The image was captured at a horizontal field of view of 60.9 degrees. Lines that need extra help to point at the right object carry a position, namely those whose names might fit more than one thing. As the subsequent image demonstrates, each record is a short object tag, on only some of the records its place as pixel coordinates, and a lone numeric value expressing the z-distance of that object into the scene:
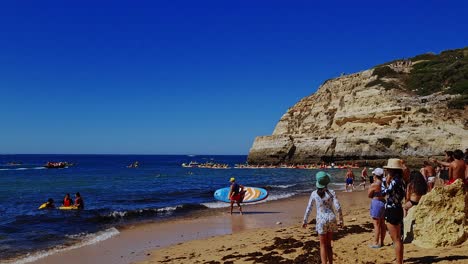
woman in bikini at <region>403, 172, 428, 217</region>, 6.84
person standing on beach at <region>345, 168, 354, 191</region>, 24.89
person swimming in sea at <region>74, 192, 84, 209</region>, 19.27
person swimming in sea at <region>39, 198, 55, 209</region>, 19.72
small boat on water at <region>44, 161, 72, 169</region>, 77.27
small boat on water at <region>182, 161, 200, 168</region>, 78.56
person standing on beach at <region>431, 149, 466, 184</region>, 8.07
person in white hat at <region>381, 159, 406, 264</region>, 5.80
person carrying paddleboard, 16.08
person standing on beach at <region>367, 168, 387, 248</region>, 7.09
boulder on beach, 6.91
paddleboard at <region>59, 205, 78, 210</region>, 19.06
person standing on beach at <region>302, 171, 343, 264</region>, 6.07
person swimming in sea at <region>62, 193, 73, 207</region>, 19.47
